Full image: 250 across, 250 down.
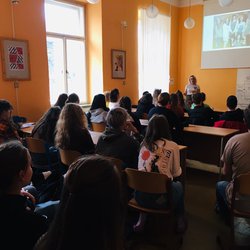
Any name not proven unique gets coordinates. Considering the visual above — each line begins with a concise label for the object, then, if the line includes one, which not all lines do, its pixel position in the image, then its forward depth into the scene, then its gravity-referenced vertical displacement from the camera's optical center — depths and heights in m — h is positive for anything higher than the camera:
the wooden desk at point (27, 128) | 3.95 -0.73
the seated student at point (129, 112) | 3.97 -0.49
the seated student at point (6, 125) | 2.82 -0.47
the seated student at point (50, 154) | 3.14 -0.85
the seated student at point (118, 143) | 2.40 -0.56
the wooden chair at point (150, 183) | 1.94 -0.74
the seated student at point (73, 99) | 4.33 -0.32
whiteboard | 7.30 -0.26
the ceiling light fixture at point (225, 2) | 4.59 +1.23
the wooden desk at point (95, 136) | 3.23 -0.71
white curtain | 7.22 +0.72
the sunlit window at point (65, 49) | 5.72 +0.64
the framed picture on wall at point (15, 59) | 4.55 +0.33
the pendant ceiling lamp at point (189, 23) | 6.26 +1.22
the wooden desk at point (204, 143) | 3.75 -0.96
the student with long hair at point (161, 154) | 2.24 -0.61
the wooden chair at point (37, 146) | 3.02 -0.74
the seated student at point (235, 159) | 2.19 -0.65
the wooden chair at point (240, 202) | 1.90 -0.91
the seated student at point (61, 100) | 4.41 -0.34
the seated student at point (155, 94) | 5.31 -0.30
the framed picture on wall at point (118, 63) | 6.54 +0.35
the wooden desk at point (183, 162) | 2.95 -0.89
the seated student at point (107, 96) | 5.43 -0.34
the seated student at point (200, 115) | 4.53 -0.60
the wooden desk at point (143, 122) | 4.26 -0.69
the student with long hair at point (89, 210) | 0.80 -0.38
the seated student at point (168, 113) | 3.67 -0.46
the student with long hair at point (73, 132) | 2.72 -0.52
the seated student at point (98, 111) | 4.34 -0.51
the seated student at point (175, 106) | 4.20 -0.42
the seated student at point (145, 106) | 4.85 -0.48
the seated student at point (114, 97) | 4.93 -0.33
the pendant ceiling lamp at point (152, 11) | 5.30 +1.26
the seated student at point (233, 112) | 3.95 -0.49
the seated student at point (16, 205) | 1.09 -0.51
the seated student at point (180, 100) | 4.56 -0.38
